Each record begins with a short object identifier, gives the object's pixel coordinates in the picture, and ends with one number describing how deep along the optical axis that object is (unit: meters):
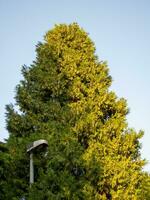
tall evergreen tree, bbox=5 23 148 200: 20.08
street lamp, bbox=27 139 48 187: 13.62
